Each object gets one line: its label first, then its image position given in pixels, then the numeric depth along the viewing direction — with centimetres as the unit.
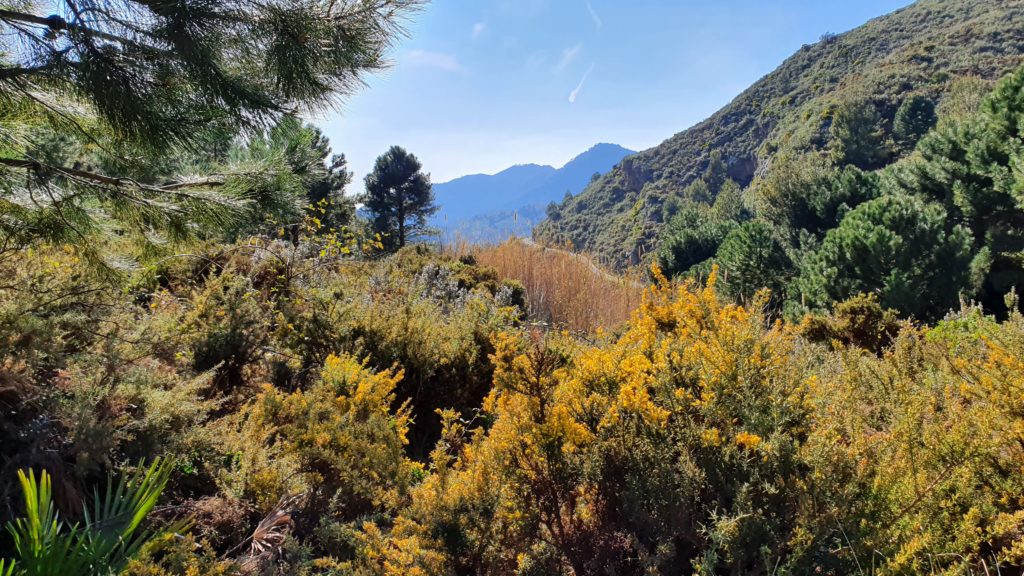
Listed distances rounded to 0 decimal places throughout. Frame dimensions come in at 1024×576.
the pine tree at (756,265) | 1075
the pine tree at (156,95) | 150
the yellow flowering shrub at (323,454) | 179
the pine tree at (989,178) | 877
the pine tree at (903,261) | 809
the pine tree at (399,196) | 1716
